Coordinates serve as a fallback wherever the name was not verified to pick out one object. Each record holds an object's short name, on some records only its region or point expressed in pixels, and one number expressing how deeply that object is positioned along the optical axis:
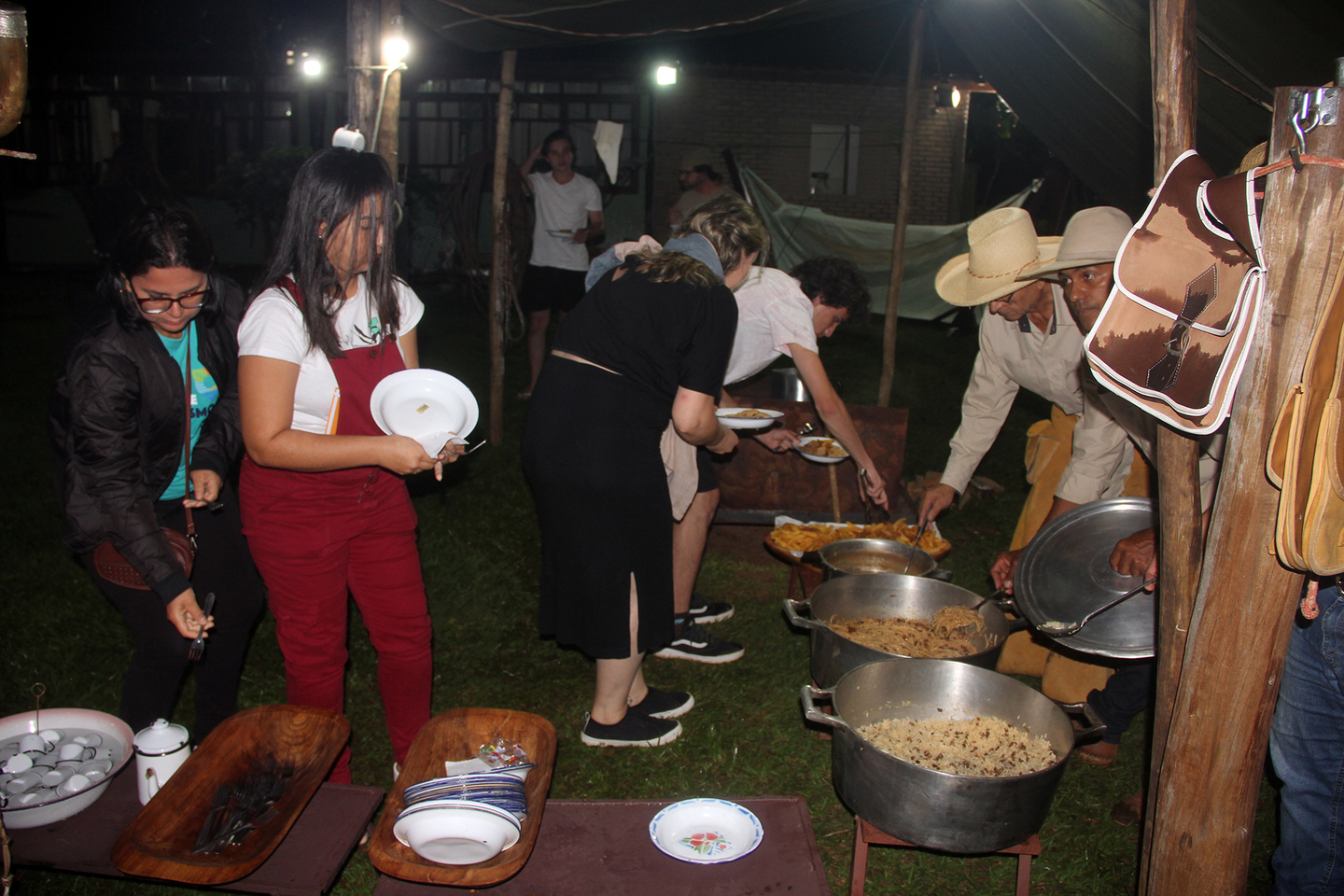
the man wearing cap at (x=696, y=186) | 8.65
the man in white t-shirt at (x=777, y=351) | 3.74
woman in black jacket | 2.24
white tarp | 11.55
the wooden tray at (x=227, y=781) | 1.87
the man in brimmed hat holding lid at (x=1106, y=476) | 2.57
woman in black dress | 2.63
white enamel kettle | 2.20
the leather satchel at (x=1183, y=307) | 1.63
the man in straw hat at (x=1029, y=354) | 2.87
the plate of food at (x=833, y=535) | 3.84
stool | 2.14
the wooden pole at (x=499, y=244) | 6.24
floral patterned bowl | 2.05
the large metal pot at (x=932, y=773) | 2.01
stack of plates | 1.93
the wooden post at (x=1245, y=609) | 1.52
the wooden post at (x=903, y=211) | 6.19
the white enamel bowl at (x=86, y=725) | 2.46
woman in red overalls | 2.17
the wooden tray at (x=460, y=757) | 1.86
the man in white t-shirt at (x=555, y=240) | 7.93
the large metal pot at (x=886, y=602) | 2.86
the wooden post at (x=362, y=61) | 4.21
